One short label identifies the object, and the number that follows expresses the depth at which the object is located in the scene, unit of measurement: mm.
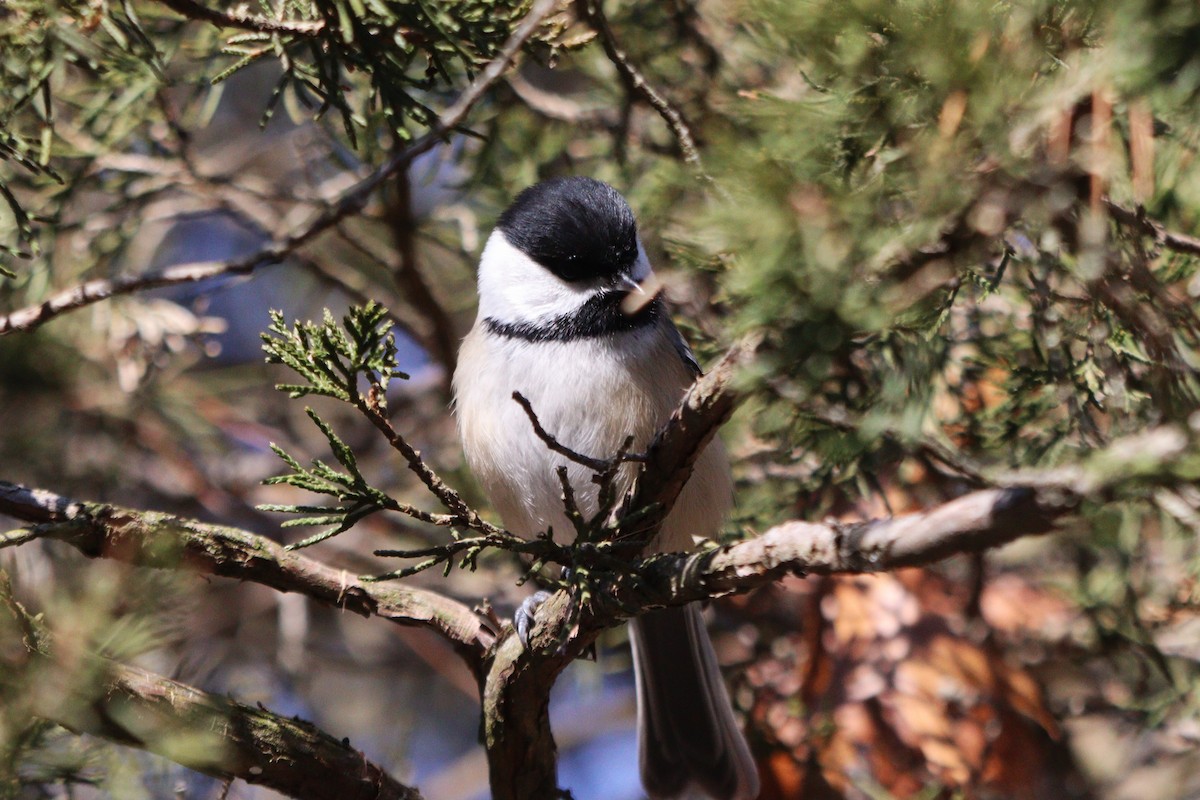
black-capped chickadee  6668
